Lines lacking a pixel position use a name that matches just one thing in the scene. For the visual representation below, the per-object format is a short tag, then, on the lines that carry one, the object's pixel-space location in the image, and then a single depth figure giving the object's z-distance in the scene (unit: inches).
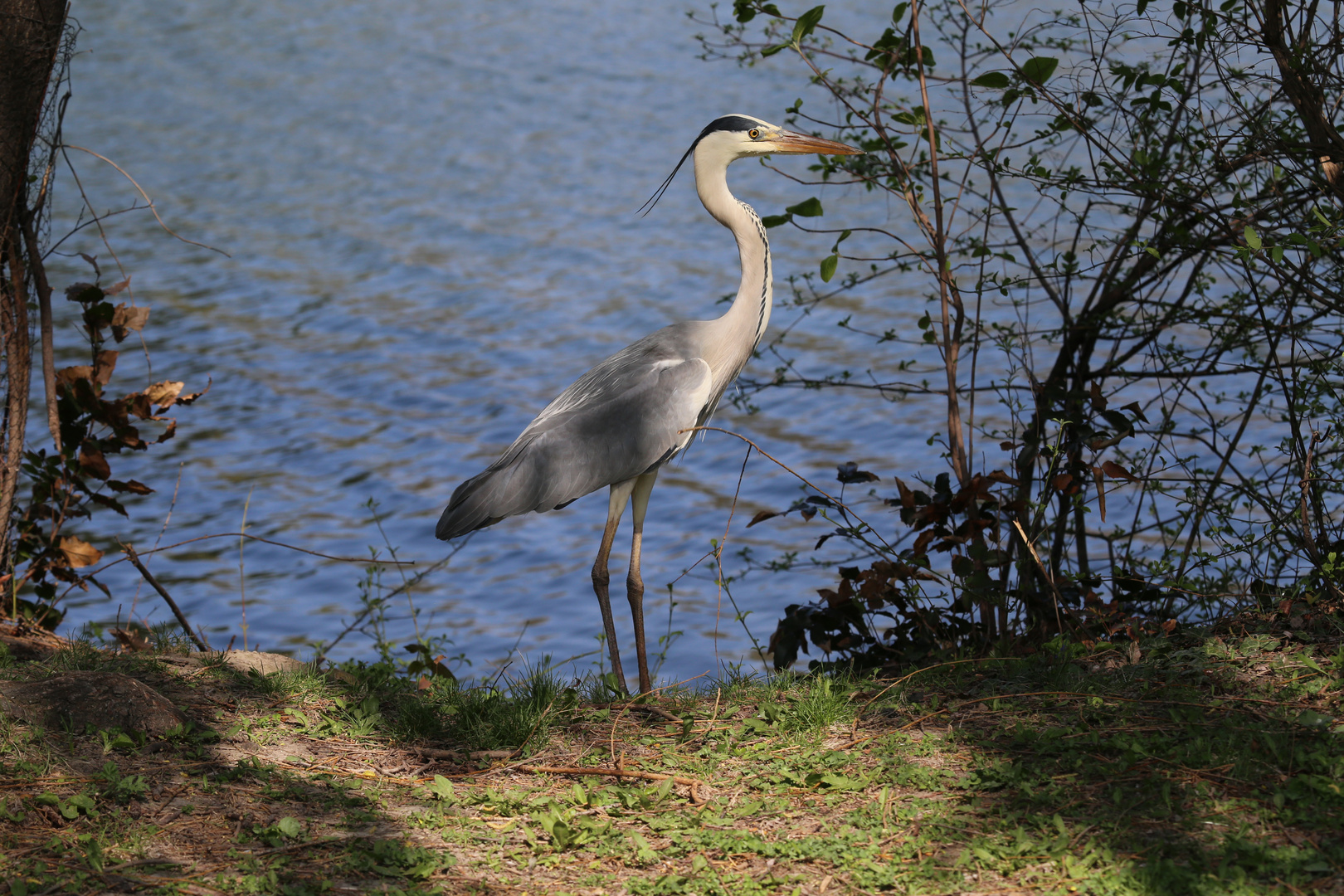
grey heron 356.5
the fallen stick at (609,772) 267.3
